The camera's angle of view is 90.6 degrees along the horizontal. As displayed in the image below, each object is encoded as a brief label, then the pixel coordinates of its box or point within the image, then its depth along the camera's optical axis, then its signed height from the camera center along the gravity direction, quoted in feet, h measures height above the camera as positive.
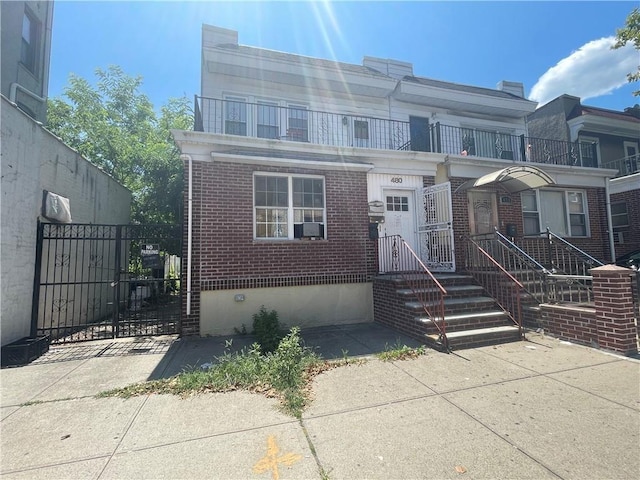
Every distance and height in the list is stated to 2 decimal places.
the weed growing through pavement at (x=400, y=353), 16.47 -4.89
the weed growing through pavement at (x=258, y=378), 12.86 -4.98
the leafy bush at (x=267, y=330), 18.43 -4.14
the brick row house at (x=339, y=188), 22.95 +6.38
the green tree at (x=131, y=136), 39.01 +20.42
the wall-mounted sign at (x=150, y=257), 24.63 +0.73
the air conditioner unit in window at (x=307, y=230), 24.81 +2.60
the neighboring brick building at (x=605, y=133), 40.93 +18.84
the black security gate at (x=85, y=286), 21.07 -1.30
